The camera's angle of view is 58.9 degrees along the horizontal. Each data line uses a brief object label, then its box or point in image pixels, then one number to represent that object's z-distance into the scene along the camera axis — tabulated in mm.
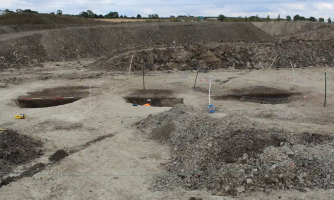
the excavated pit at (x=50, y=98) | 14797
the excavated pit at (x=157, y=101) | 14567
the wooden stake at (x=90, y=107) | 12320
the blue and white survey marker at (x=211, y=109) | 12091
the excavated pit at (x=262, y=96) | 14703
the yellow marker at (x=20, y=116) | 11867
